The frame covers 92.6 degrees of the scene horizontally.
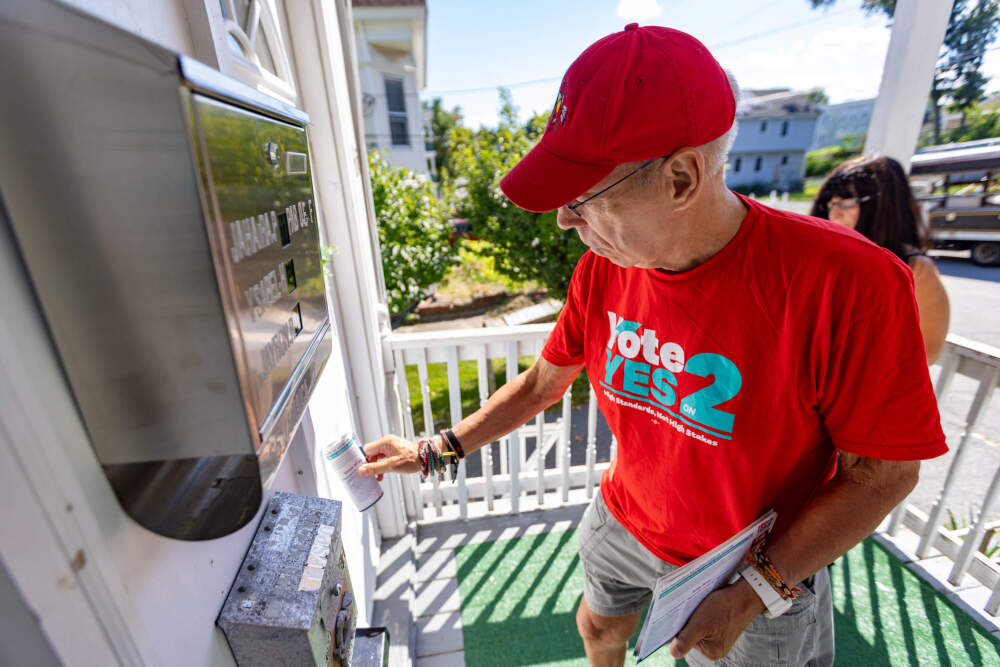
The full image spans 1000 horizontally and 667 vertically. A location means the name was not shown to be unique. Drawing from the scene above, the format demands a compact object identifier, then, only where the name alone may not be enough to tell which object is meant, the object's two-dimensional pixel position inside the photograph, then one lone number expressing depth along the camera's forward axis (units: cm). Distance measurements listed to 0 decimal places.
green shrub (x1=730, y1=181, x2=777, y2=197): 2720
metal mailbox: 42
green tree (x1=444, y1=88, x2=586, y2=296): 562
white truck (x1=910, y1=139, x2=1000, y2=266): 499
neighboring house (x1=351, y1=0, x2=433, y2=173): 1196
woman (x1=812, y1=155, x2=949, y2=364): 184
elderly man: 93
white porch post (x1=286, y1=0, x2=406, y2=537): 178
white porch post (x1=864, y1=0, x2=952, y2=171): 209
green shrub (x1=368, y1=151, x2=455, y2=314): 502
